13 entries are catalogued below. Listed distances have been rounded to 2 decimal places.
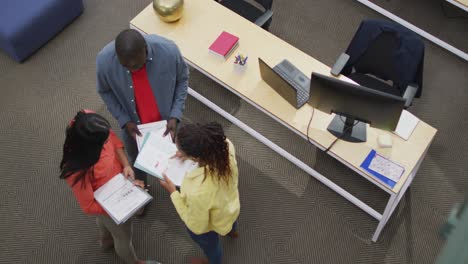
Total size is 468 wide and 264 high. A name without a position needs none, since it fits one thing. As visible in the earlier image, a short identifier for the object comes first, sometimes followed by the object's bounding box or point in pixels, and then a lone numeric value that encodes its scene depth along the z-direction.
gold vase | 3.51
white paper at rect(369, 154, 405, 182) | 3.01
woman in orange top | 2.38
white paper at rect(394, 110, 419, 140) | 3.14
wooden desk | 3.11
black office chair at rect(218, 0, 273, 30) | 3.83
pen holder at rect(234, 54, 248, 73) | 3.40
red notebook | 3.47
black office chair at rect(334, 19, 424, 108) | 3.31
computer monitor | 2.72
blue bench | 4.18
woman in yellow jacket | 2.27
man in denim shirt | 2.68
